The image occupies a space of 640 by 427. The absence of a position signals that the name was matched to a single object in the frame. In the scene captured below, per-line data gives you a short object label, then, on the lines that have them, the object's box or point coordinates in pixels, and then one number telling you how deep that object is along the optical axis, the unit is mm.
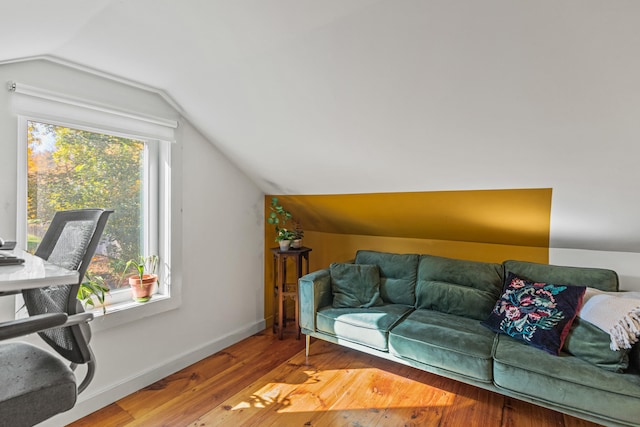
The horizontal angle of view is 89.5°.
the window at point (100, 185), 1868
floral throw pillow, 1896
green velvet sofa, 1661
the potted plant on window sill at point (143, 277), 2279
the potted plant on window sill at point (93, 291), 1966
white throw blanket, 1659
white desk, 727
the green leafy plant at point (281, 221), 3128
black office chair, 805
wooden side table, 3037
